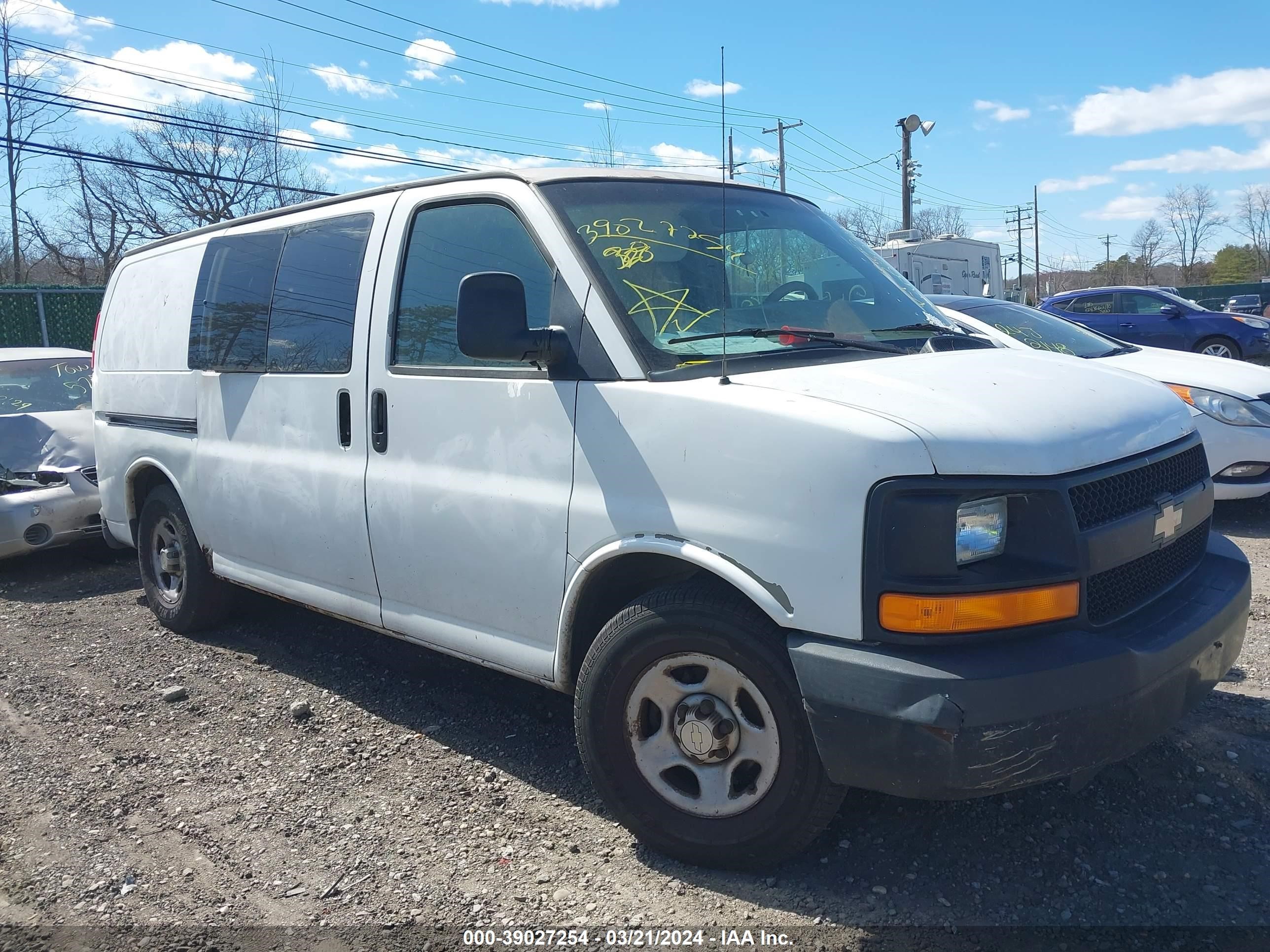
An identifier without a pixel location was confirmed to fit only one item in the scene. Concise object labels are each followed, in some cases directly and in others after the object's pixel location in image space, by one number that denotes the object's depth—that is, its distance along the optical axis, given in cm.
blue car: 1647
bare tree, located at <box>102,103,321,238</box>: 3166
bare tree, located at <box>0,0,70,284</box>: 2431
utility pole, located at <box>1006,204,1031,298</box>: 7662
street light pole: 3064
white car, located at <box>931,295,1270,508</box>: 633
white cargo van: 236
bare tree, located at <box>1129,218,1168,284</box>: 7731
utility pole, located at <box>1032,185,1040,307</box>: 7525
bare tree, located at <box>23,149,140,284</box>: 3316
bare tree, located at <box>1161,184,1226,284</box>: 7444
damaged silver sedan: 656
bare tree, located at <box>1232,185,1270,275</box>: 7131
